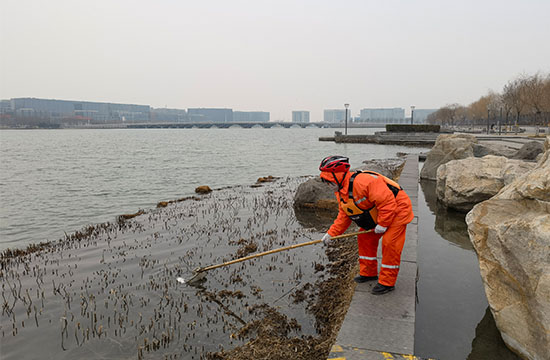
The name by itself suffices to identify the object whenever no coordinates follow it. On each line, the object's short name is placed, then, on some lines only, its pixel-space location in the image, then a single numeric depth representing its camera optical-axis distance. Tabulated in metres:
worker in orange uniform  3.99
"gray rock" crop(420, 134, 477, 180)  13.45
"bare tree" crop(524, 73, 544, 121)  41.44
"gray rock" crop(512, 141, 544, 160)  12.85
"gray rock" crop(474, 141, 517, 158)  14.95
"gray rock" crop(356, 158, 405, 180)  11.75
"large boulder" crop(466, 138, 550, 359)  2.95
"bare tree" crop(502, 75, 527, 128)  45.47
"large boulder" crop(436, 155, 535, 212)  8.00
